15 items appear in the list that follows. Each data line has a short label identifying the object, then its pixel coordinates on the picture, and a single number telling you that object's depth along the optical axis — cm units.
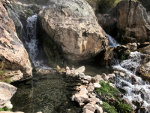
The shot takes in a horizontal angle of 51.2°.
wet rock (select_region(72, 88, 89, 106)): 663
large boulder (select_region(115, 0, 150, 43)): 1642
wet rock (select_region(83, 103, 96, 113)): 595
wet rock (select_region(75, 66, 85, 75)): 1035
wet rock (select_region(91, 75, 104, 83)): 886
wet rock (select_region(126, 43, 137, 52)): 1446
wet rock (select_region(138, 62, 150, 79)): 1021
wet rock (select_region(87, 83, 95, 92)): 774
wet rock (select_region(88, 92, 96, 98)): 714
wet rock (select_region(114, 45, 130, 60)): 1310
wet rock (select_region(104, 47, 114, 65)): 1259
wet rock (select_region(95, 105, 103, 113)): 609
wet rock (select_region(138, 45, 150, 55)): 1340
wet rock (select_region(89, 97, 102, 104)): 667
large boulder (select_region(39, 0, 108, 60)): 1082
